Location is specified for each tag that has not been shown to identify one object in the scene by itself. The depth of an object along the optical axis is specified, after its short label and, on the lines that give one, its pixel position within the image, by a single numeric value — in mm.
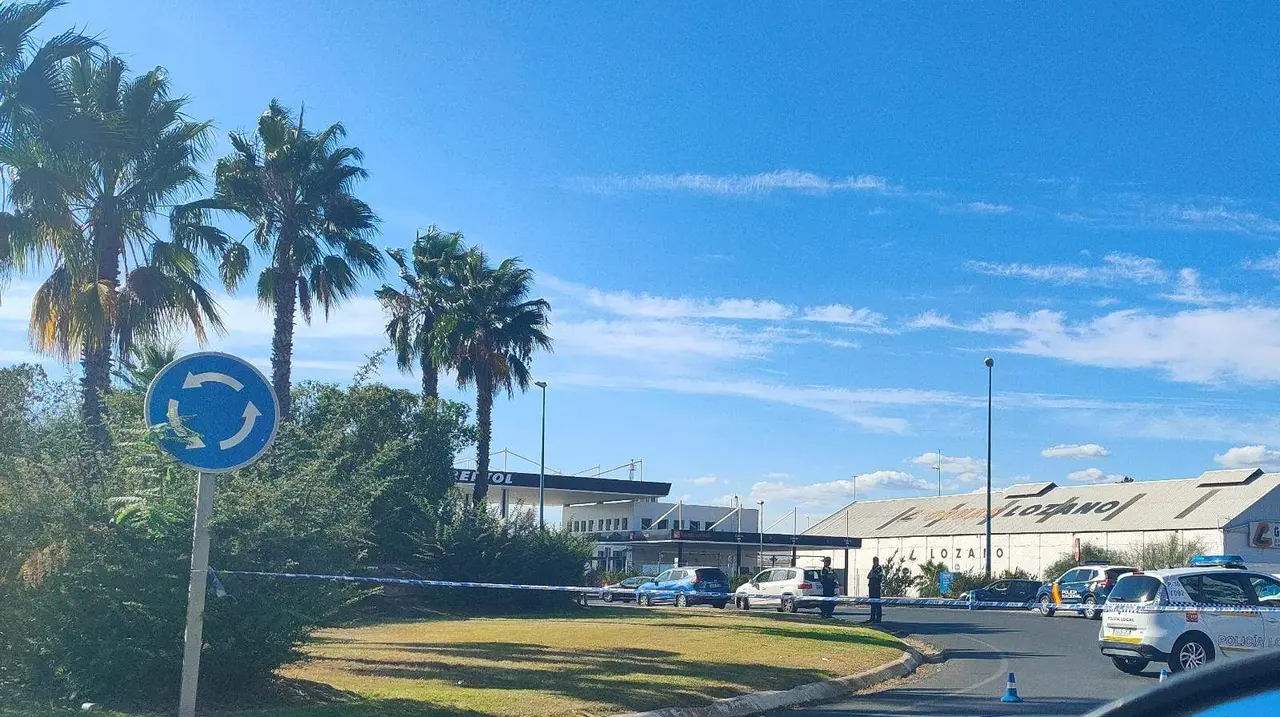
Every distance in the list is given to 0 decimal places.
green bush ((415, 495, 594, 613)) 32000
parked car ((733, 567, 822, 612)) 37375
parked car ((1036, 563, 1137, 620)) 37031
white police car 15844
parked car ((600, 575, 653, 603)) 45472
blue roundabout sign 7793
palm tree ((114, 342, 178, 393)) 20650
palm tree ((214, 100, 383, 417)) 29484
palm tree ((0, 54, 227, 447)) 20969
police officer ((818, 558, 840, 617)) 33812
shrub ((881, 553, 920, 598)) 53644
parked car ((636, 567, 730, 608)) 40875
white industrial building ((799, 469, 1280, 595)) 52469
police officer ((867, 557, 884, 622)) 30406
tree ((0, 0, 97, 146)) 15773
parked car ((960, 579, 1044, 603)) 44344
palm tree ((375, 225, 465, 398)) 40844
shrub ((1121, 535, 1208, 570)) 50469
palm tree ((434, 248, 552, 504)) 40031
